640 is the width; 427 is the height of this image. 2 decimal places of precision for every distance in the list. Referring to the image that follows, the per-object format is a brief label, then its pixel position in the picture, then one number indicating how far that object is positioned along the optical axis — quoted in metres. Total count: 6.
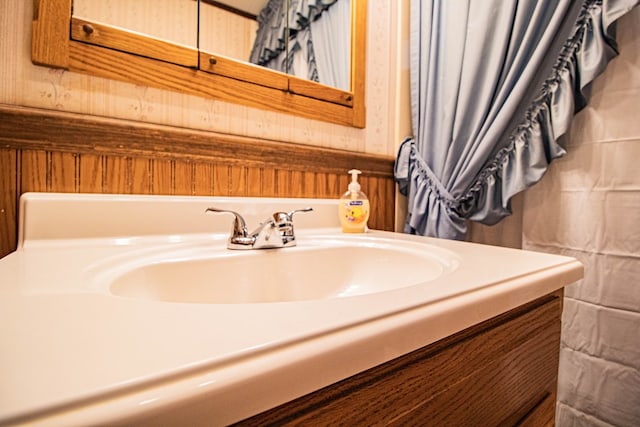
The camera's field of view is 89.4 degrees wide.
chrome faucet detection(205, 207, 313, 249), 0.62
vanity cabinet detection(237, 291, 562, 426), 0.24
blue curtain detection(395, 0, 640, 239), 0.74
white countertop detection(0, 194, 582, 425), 0.15
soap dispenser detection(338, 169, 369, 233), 0.83
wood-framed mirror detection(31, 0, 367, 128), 0.58
